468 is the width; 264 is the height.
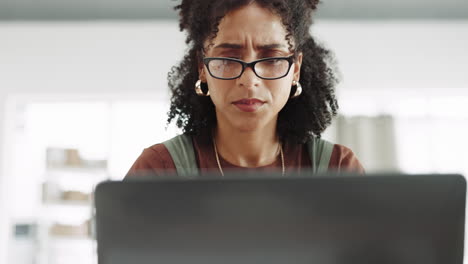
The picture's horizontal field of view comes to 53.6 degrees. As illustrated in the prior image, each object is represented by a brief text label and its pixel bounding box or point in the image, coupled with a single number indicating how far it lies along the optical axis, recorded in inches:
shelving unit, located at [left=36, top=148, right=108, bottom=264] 175.5
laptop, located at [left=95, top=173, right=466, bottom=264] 19.8
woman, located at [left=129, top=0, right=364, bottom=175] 36.3
